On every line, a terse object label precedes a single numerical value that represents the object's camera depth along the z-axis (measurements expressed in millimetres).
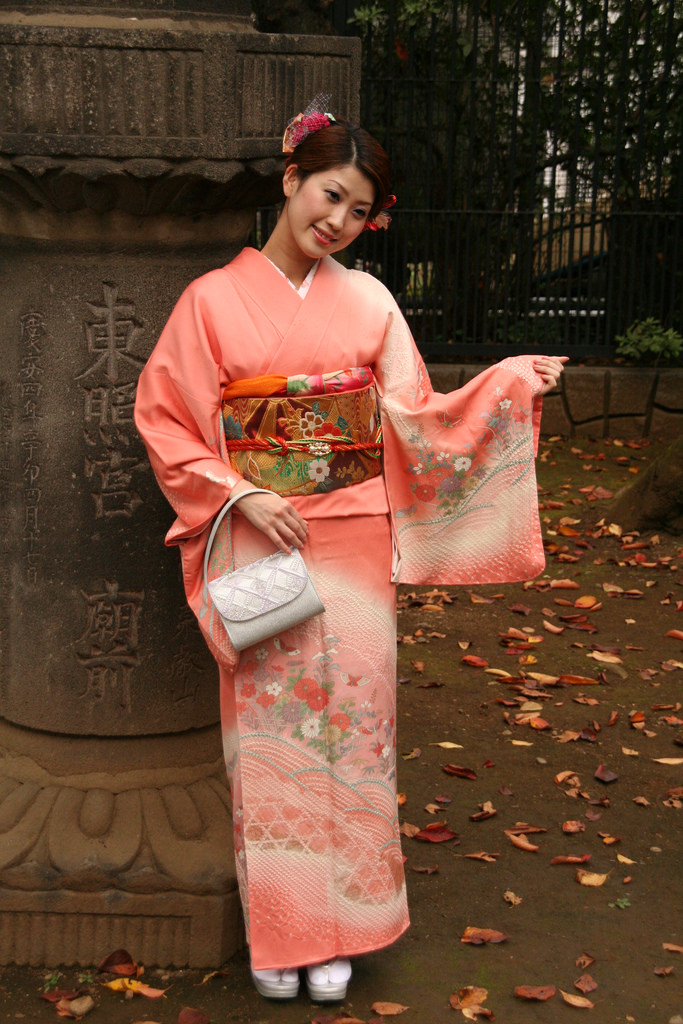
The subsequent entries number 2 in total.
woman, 2883
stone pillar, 2904
